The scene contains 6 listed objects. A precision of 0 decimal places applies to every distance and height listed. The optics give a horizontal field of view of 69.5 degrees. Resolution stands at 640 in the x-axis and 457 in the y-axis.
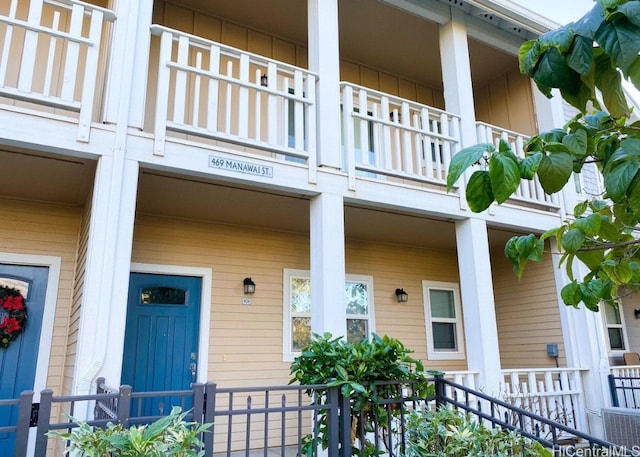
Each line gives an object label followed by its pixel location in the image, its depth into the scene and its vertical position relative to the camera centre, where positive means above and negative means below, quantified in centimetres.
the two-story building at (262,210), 383 +153
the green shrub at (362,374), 317 -21
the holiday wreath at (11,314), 465 +33
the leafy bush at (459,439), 274 -58
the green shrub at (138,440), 200 -41
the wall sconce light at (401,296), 707 +70
